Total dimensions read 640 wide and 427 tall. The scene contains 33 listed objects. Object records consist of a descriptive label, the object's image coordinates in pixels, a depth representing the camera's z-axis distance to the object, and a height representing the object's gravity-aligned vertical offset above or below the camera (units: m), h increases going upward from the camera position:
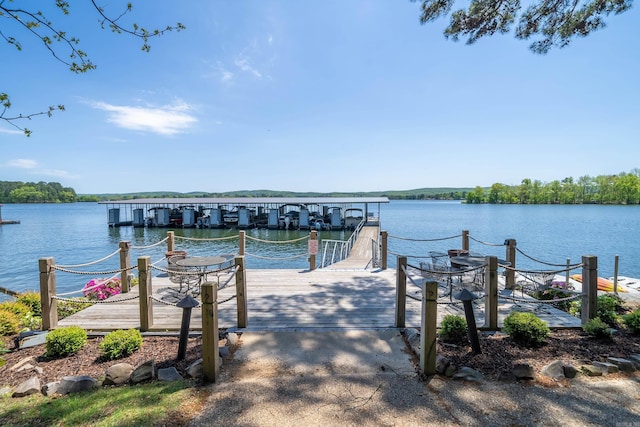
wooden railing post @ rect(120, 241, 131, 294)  6.51 -1.34
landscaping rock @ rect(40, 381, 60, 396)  3.03 -1.84
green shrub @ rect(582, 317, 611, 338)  4.11 -1.76
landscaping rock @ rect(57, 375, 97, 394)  3.06 -1.83
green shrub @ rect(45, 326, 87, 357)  3.79 -1.75
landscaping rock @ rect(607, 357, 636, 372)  3.33 -1.80
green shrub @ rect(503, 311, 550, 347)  3.95 -1.69
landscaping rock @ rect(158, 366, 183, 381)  3.26 -1.85
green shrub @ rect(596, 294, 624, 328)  4.72 -1.79
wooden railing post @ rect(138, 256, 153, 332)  4.41 -1.34
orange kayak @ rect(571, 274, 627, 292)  9.42 -2.76
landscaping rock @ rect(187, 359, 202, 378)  3.28 -1.81
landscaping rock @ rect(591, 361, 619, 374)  3.31 -1.82
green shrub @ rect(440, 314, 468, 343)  4.05 -1.73
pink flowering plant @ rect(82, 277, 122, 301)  6.66 -2.01
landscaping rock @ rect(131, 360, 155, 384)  3.23 -1.81
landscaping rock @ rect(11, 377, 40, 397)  3.02 -1.84
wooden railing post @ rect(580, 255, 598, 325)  4.68 -1.38
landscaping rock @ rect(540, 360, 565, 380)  3.26 -1.83
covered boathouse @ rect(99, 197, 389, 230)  35.84 -2.30
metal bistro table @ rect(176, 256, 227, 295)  6.24 -1.31
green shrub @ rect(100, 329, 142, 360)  3.74 -1.76
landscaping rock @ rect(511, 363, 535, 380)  3.16 -1.78
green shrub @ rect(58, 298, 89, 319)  5.72 -2.07
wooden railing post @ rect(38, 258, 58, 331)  4.58 -1.39
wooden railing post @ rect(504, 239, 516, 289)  6.77 -1.36
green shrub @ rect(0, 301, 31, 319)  5.01 -1.76
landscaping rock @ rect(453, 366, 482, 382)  3.19 -1.83
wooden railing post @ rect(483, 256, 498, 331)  4.46 -1.41
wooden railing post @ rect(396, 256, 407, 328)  4.56 -1.40
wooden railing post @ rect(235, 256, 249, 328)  4.50 -1.39
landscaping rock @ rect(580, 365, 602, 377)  3.27 -1.83
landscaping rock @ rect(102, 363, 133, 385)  3.20 -1.81
